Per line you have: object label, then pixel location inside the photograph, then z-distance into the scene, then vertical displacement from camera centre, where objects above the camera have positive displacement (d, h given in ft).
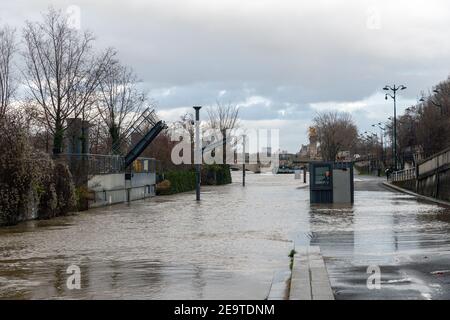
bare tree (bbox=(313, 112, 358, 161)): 311.95 +17.94
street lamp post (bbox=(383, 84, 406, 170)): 209.97 +25.56
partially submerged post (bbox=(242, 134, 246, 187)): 258.69 +10.37
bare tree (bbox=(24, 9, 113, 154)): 125.18 +19.25
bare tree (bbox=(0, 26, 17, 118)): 118.52 +19.19
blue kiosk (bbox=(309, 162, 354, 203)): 102.89 -2.74
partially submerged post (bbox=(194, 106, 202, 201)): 126.41 +2.24
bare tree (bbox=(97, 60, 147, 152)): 172.06 +18.38
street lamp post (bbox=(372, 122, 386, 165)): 340.59 +12.86
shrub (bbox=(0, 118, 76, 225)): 72.38 -0.81
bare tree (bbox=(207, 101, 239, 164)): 292.20 +21.12
